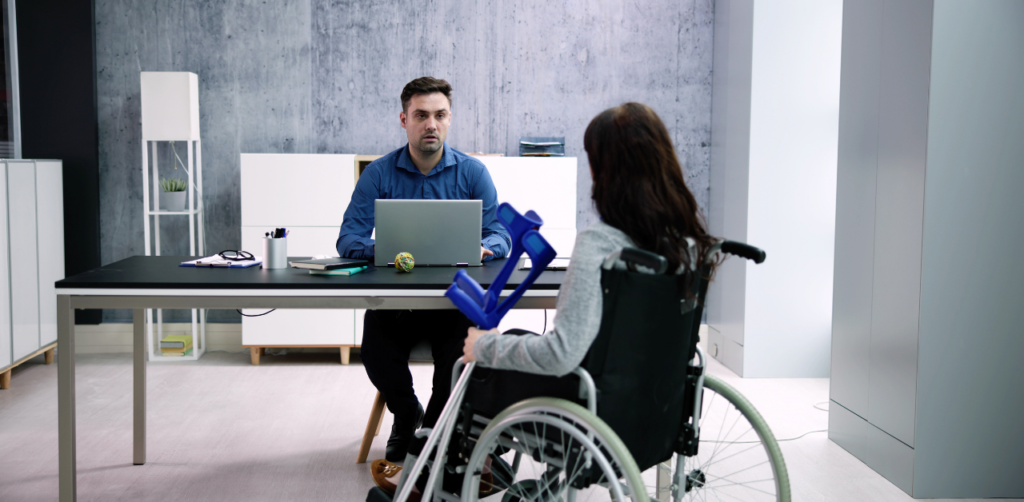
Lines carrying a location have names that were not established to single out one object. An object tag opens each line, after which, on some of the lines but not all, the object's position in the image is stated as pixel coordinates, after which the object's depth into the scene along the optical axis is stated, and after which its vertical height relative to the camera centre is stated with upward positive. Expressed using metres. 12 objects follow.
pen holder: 2.43 -0.21
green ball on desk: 2.34 -0.22
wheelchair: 1.48 -0.47
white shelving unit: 4.21 +0.37
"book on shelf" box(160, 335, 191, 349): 4.38 -0.92
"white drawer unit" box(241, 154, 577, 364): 4.29 -0.08
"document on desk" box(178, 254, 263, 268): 2.47 -0.25
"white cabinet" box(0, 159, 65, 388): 3.67 -0.37
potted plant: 4.32 -0.03
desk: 2.07 -0.30
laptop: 2.40 -0.13
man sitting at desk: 2.60 -0.14
